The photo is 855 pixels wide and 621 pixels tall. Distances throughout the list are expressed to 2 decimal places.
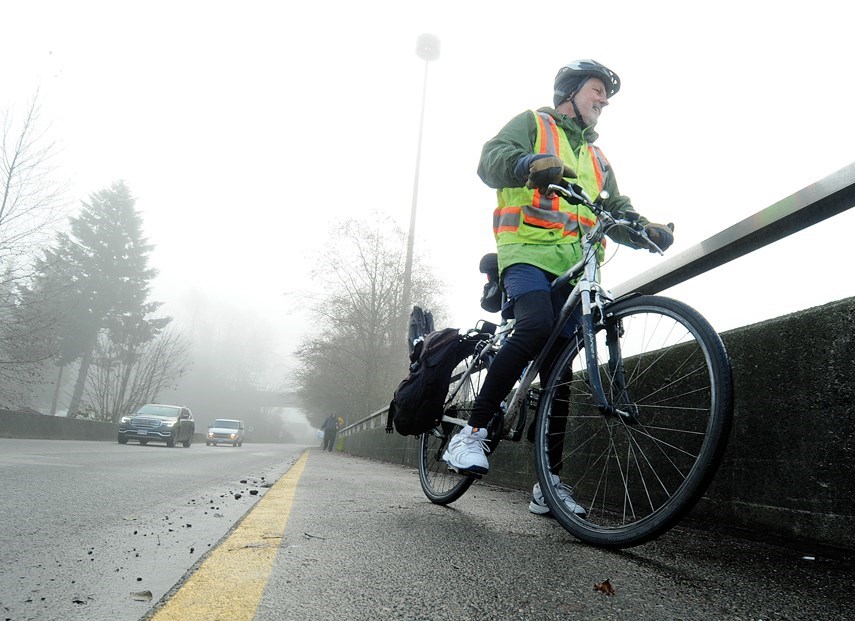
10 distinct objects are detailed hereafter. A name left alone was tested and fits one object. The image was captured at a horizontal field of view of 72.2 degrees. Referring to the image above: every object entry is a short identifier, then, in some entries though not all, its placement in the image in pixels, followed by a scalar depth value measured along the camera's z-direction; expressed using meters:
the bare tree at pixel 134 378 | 25.81
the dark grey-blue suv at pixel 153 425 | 19.25
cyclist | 2.77
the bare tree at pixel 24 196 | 15.77
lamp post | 25.80
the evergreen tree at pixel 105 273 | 43.62
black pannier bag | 3.47
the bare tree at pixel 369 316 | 29.62
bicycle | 1.94
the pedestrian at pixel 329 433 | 32.69
